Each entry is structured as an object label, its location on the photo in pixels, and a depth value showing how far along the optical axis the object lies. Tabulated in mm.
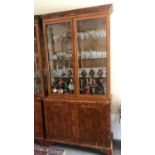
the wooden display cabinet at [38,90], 2433
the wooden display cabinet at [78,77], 2223
